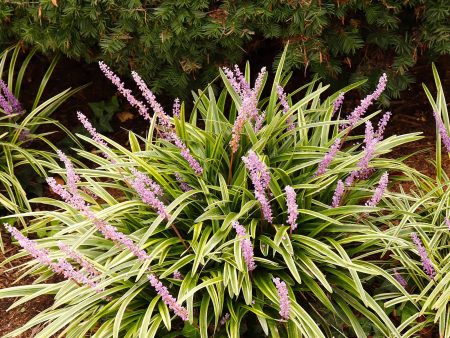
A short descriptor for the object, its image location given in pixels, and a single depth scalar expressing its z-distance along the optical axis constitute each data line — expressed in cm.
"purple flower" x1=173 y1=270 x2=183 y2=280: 356
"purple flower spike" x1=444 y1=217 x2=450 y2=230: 356
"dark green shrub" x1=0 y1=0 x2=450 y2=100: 419
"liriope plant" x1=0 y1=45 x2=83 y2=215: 469
